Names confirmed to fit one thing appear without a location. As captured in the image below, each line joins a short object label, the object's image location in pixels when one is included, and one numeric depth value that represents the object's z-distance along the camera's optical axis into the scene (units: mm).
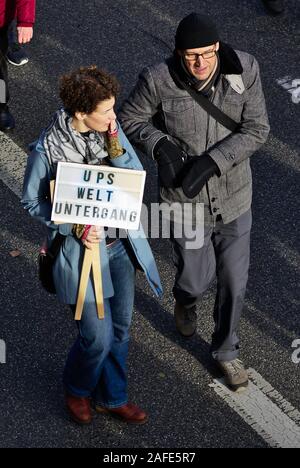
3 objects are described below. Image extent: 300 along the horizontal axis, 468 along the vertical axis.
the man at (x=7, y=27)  14715
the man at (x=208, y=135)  10481
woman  9504
